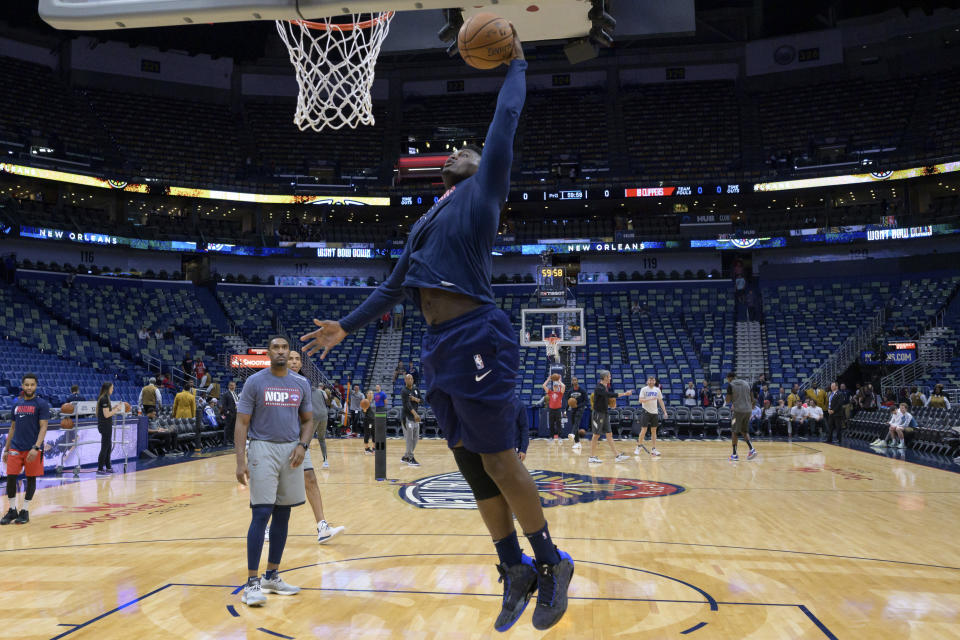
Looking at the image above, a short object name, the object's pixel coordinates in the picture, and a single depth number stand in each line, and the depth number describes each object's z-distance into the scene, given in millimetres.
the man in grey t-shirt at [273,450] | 4863
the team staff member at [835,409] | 18306
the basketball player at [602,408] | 14305
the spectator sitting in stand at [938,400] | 17531
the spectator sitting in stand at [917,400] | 19156
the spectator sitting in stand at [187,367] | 26036
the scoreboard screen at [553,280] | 29878
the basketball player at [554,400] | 17703
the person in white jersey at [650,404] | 14961
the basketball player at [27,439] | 8109
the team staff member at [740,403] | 14117
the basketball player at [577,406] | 17594
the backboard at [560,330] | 24984
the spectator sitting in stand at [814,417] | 21047
